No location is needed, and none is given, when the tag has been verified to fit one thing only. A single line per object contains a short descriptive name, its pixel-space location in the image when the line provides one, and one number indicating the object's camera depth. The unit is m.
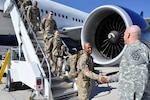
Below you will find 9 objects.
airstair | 2.42
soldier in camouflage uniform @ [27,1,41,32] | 3.65
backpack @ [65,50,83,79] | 2.41
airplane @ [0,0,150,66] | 3.26
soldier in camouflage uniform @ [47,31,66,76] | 3.03
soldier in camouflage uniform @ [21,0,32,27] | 3.63
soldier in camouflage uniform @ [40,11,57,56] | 3.39
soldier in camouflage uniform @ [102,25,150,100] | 1.04
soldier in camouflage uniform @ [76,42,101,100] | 1.90
